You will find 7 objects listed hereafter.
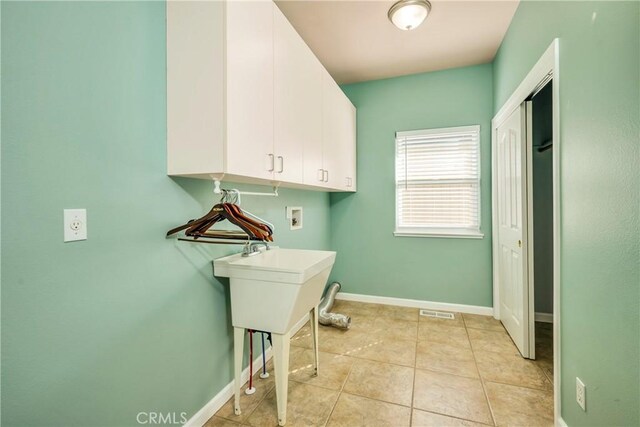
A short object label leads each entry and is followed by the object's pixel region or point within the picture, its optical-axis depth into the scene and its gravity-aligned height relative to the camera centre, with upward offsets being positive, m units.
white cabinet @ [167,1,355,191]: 1.23 +0.60
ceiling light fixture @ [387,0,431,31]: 2.05 +1.51
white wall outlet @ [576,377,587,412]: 1.29 -0.85
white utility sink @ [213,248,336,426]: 1.46 -0.45
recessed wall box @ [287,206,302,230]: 2.57 -0.03
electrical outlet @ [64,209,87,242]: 0.98 -0.03
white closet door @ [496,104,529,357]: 2.20 -0.13
